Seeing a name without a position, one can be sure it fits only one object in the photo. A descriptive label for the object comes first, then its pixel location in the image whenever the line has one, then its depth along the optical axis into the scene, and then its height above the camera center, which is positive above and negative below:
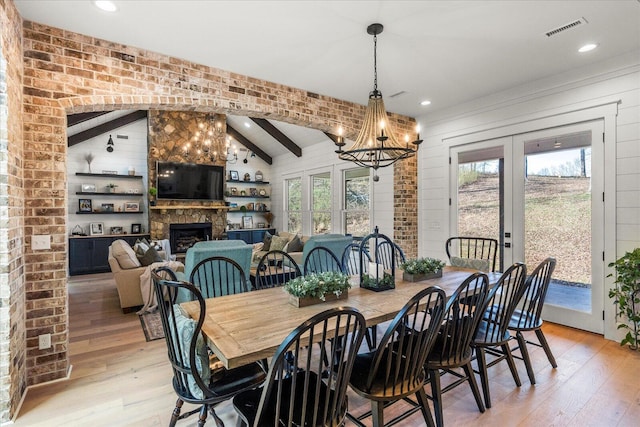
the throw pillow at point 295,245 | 6.01 -0.60
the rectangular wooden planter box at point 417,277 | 2.90 -0.58
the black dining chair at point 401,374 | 1.64 -0.90
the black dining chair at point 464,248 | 4.65 -0.54
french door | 3.59 +0.05
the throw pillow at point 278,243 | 6.35 -0.59
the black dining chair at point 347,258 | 3.55 -0.51
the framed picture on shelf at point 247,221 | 9.76 -0.25
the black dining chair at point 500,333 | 2.34 -0.93
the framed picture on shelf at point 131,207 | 7.92 +0.16
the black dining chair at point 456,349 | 2.03 -0.90
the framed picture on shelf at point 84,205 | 7.42 +0.20
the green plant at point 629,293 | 3.09 -0.82
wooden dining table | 1.53 -0.62
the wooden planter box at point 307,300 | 2.13 -0.59
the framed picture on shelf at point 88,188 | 7.44 +0.59
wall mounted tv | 7.60 +0.77
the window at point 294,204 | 8.95 +0.23
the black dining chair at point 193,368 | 1.64 -0.80
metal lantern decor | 2.56 -0.52
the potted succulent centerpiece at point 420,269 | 2.91 -0.52
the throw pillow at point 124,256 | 4.50 -0.60
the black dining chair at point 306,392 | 1.27 -0.83
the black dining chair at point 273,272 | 2.85 -0.81
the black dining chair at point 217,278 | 3.56 -0.73
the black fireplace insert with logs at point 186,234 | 7.79 -0.52
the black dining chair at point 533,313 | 2.61 -0.86
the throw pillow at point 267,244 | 6.69 -0.65
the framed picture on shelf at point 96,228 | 7.48 -0.33
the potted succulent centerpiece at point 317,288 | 2.15 -0.51
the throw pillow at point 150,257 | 4.75 -0.64
